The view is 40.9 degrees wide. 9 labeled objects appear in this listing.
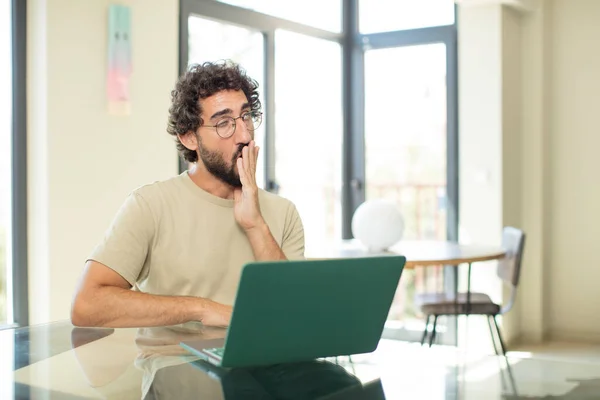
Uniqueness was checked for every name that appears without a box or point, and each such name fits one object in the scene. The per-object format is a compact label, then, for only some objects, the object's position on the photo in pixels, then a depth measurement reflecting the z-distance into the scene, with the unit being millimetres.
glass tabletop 1248
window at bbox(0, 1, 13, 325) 3584
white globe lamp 4027
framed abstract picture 3799
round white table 3838
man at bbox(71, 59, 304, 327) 1991
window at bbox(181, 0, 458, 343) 5309
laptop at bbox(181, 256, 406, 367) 1249
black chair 4117
